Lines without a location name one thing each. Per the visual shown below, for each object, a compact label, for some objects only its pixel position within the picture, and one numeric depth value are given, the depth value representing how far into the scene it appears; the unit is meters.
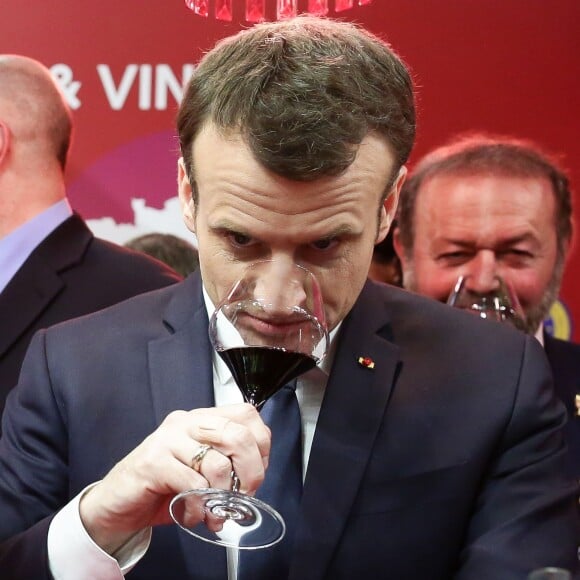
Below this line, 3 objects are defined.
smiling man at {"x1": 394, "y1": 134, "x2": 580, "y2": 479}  3.43
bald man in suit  3.30
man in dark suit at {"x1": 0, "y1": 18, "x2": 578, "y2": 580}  1.92
